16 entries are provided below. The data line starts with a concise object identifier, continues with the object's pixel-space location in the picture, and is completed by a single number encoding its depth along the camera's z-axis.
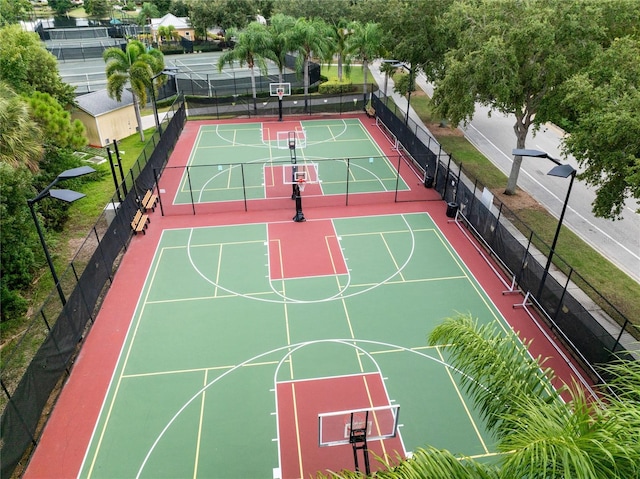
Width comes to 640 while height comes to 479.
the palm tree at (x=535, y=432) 4.02
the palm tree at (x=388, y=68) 33.41
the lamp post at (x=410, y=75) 29.18
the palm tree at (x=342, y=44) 38.28
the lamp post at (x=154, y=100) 27.49
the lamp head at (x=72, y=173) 12.09
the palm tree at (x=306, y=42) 35.88
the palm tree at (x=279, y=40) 35.78
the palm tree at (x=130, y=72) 28.02
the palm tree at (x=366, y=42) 35.62
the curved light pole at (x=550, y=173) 12.34
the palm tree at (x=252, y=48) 35.25
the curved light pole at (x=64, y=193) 11.71
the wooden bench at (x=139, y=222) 19.39
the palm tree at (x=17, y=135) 14.87
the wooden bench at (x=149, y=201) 20.83
